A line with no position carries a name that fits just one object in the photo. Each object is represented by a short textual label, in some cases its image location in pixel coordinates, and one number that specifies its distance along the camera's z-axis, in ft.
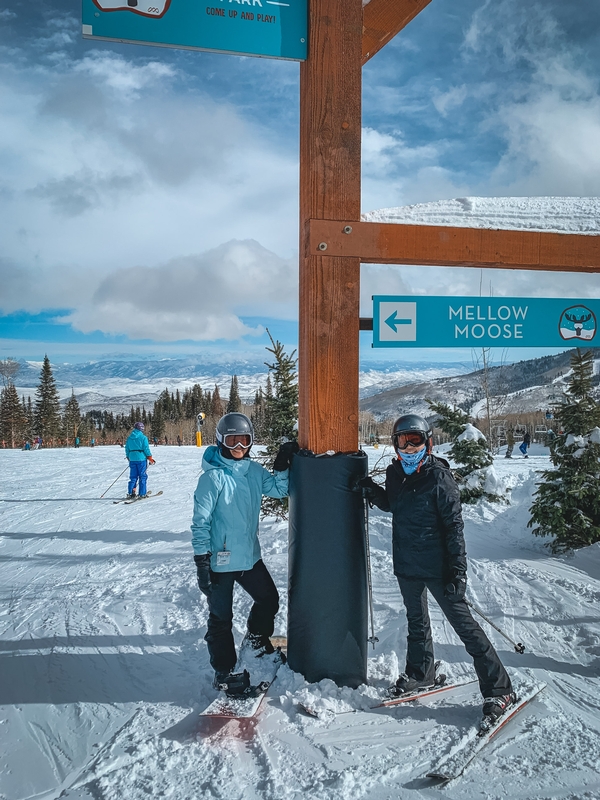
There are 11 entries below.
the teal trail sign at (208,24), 10.37
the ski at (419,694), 10.20
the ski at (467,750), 8.06
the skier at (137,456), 38.89
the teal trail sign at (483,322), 11.33
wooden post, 10.87
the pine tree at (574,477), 22.03
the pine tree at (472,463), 31.86
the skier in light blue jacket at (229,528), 10.87
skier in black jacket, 9.92
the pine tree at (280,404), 26.12
